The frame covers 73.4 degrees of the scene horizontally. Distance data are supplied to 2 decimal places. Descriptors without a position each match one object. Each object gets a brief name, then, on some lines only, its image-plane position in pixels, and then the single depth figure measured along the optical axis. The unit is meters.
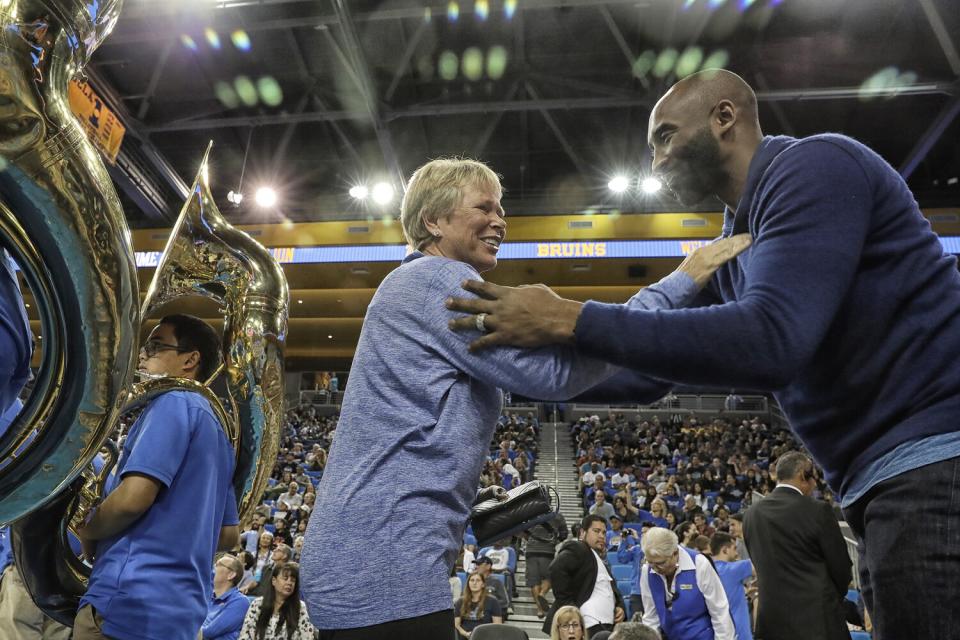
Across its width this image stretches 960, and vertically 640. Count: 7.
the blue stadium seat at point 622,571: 7.98
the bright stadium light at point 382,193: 12.69
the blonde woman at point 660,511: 9.38
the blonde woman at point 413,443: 0.98
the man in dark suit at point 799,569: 3.25
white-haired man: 4.04
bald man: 0.84
